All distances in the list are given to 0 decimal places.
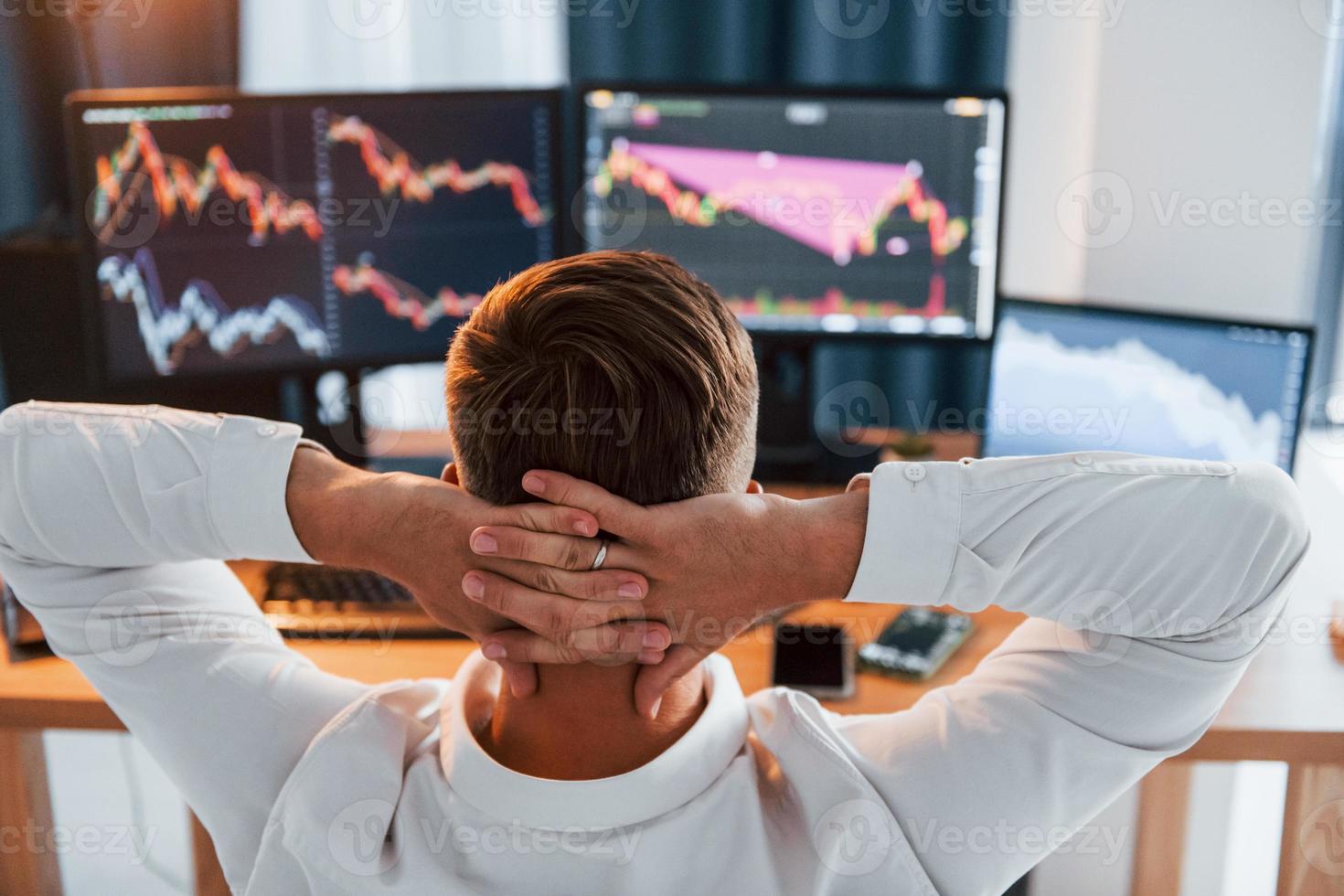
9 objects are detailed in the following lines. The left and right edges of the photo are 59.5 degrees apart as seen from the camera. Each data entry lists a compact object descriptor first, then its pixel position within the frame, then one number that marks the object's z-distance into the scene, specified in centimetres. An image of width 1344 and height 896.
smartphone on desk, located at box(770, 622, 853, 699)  128
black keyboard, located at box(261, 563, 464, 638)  140
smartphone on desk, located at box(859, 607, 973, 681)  132
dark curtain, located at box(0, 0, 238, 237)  233
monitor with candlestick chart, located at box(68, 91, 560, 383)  158
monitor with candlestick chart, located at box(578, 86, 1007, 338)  173
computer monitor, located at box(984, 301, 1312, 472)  147
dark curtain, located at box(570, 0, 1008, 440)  229
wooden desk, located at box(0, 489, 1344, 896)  121
